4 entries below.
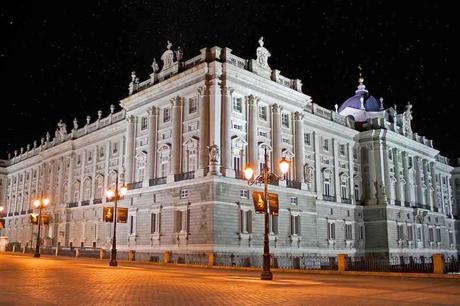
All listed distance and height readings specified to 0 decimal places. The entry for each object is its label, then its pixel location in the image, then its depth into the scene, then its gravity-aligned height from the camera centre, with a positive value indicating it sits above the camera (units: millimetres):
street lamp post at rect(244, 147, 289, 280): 23500 +679
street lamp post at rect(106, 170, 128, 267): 33222 +1638
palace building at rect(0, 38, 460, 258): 43000 +8317
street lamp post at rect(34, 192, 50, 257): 46875 +3766
